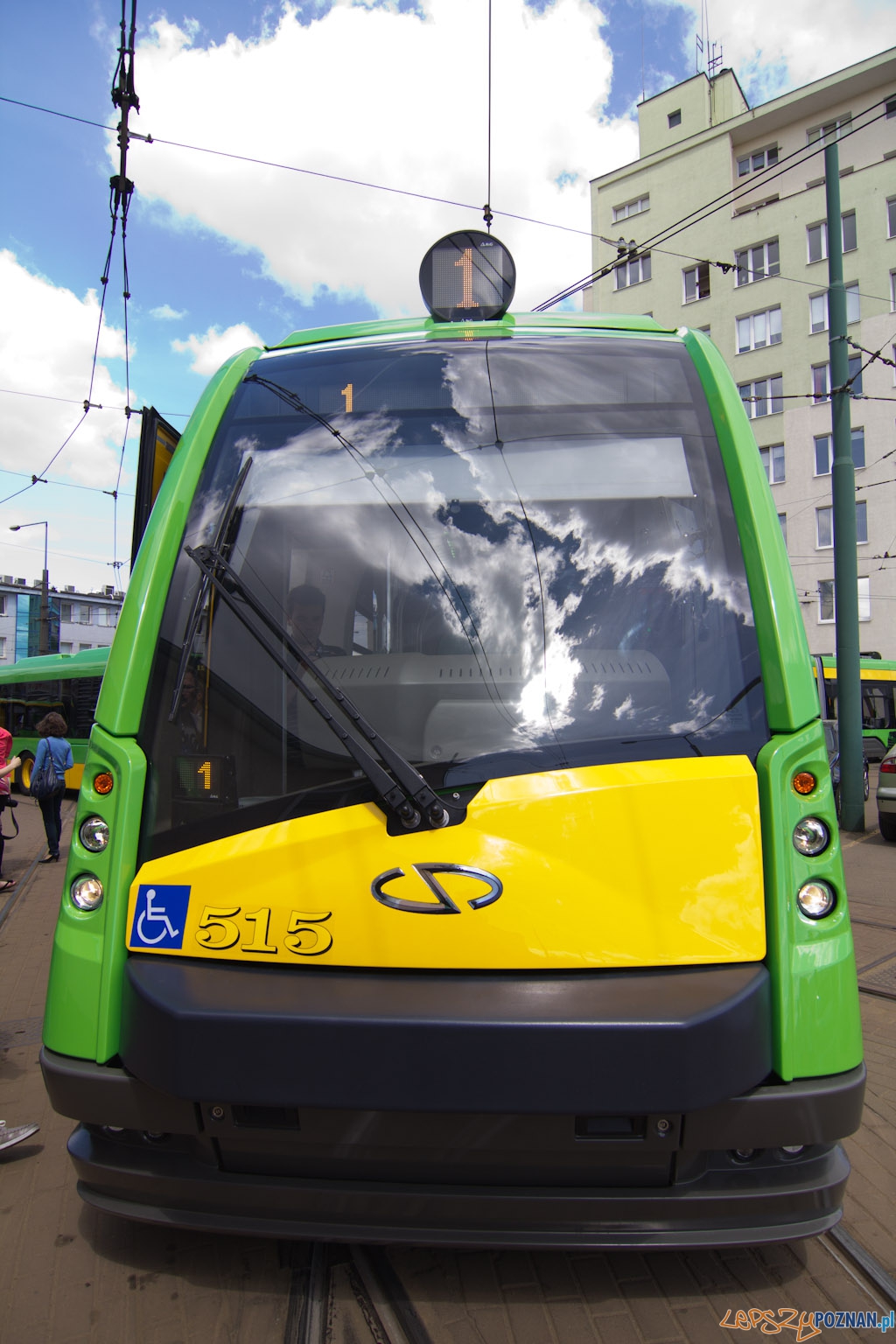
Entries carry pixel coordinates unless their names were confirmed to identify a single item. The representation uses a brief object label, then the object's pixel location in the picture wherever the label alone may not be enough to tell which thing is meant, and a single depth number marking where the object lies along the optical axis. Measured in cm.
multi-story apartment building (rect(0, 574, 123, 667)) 6525
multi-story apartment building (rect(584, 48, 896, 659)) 3123
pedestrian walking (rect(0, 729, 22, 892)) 806
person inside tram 228
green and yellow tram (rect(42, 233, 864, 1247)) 185
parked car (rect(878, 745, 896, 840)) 1062
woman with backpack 955
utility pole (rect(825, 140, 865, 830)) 1127
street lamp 3143
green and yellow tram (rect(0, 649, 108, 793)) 1873
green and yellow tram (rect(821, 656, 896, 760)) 2619
